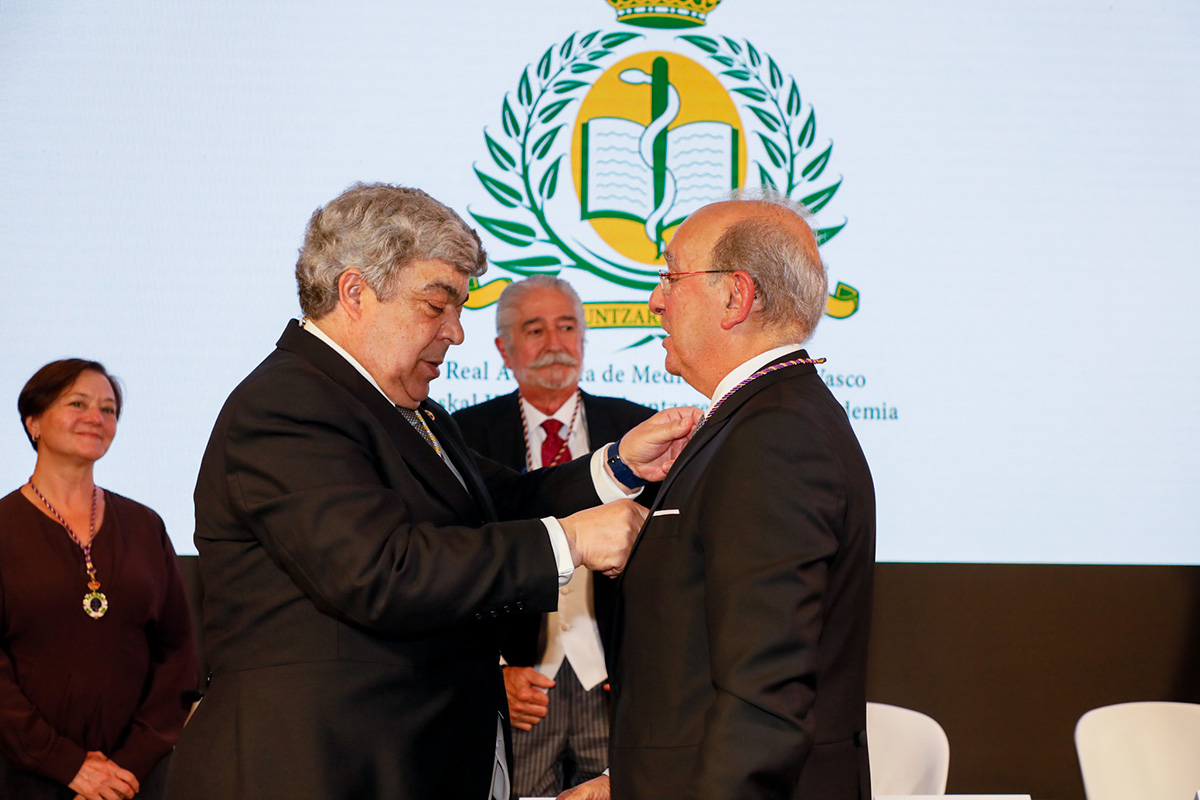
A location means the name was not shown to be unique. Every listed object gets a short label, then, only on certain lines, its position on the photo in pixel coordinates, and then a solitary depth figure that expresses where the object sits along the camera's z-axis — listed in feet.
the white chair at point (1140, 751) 9.45
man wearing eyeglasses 4.76
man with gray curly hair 5.31
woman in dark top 10.09
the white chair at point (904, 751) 9.36
